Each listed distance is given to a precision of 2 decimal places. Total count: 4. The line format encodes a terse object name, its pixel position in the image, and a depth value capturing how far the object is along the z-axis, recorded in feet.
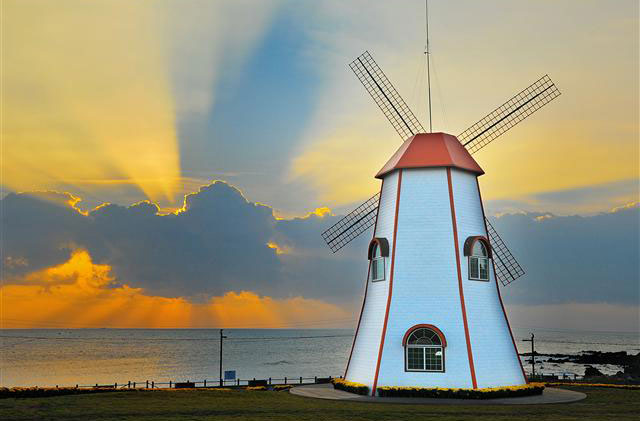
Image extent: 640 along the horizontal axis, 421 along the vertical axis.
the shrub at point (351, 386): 87.92
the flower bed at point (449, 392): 83.56
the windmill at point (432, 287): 86.58
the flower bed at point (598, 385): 105.50
